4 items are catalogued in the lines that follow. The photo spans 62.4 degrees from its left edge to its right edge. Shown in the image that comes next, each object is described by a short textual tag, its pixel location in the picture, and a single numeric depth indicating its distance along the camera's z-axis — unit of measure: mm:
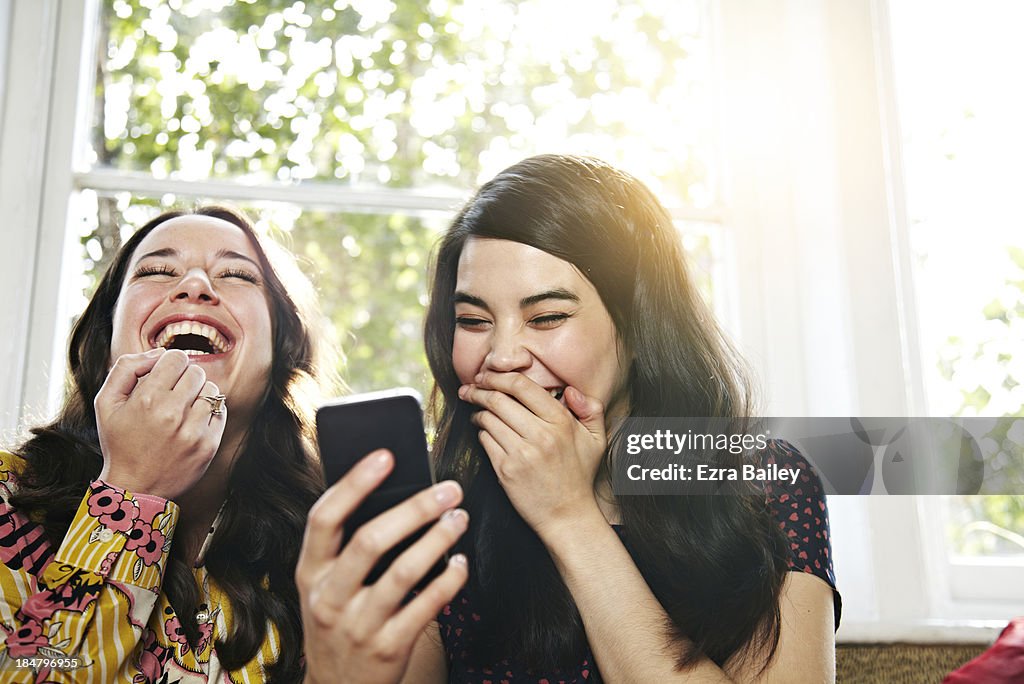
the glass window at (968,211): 1467
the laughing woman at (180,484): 803
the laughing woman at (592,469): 897
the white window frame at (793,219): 1290
